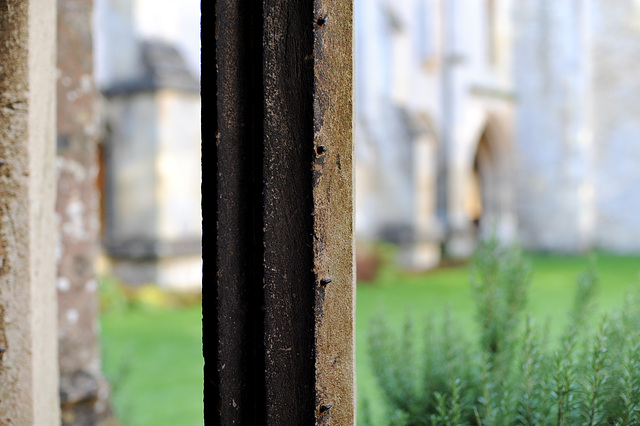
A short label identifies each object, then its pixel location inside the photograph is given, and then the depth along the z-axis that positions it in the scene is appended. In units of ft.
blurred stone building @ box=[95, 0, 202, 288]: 29.07
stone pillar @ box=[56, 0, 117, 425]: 8.29
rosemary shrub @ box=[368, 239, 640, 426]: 4.21
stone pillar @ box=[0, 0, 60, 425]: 3.78
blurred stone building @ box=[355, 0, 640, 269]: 42.37
